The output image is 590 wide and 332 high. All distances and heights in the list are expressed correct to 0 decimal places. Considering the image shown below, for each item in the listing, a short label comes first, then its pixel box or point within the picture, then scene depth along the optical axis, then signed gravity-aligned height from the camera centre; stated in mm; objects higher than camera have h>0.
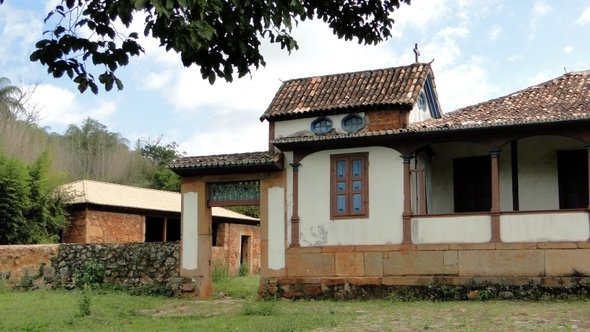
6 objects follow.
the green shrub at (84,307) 13562 -906
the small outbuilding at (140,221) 23953 +1186
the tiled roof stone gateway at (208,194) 17172 +1401
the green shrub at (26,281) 19516 -627
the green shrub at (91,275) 19125 -476
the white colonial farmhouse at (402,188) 14898 +1436
